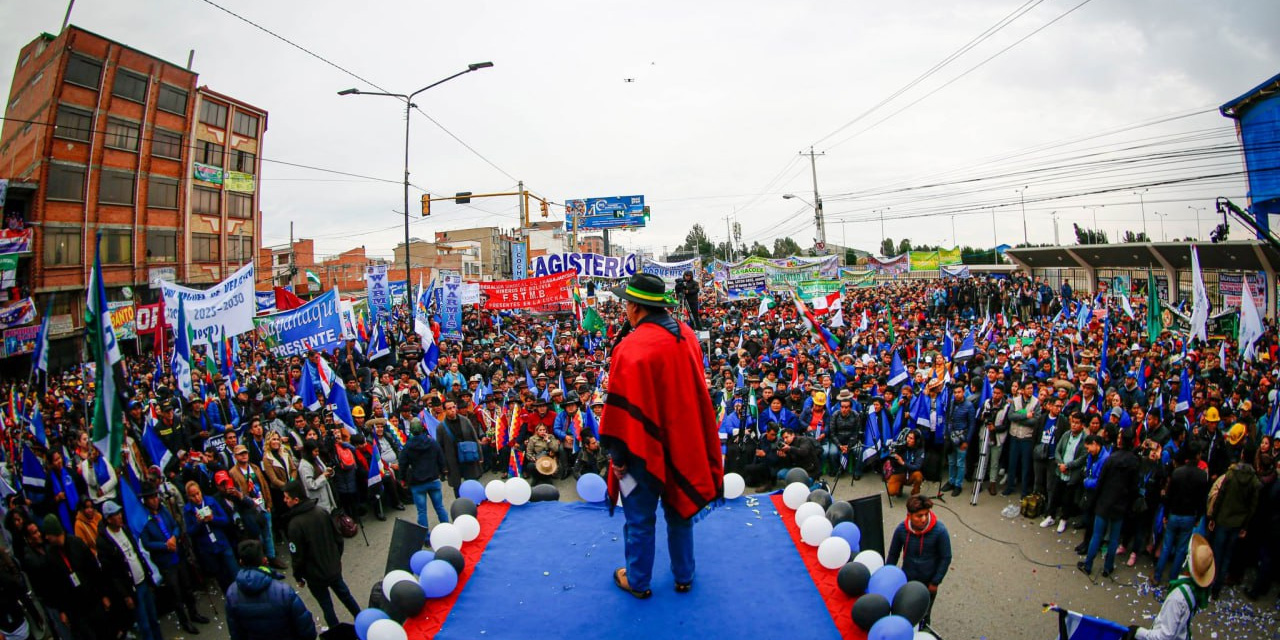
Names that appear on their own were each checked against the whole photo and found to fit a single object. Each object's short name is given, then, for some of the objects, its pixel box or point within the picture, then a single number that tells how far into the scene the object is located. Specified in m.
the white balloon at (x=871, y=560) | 5.20
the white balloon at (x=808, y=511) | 5.79
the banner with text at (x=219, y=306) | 11.81
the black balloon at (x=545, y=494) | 7.16
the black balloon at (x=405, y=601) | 4.57
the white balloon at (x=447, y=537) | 5.49
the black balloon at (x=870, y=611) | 4.23
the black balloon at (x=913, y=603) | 4.45
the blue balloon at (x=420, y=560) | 5.21
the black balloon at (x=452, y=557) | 4.97
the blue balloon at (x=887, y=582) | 4.66
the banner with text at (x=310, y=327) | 13.65
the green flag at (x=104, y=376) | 5.54
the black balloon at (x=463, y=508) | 6.10
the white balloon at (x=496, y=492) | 6.64
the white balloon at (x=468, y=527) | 5.65
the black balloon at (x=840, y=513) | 5.94
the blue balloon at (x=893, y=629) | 3.96
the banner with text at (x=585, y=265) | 24.41
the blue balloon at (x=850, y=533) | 5.55
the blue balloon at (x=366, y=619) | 4.60
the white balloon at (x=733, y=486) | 6.97
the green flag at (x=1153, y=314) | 13.77
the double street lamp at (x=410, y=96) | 17.64
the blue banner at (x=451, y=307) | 21.55
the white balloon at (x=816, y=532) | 5.39
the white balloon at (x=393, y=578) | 4.79
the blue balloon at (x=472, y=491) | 6.80
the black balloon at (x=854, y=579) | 4.57
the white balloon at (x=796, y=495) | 6.32
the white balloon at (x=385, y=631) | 4.24
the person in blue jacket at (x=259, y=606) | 4.96
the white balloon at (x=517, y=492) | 6.66
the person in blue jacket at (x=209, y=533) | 7.38
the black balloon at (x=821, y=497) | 6.36
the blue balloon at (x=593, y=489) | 6.69
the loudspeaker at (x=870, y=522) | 6.24
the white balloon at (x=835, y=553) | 4.97
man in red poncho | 3.99
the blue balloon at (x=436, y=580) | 4.74
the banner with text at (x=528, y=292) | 22.81
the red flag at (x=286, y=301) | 15.57
